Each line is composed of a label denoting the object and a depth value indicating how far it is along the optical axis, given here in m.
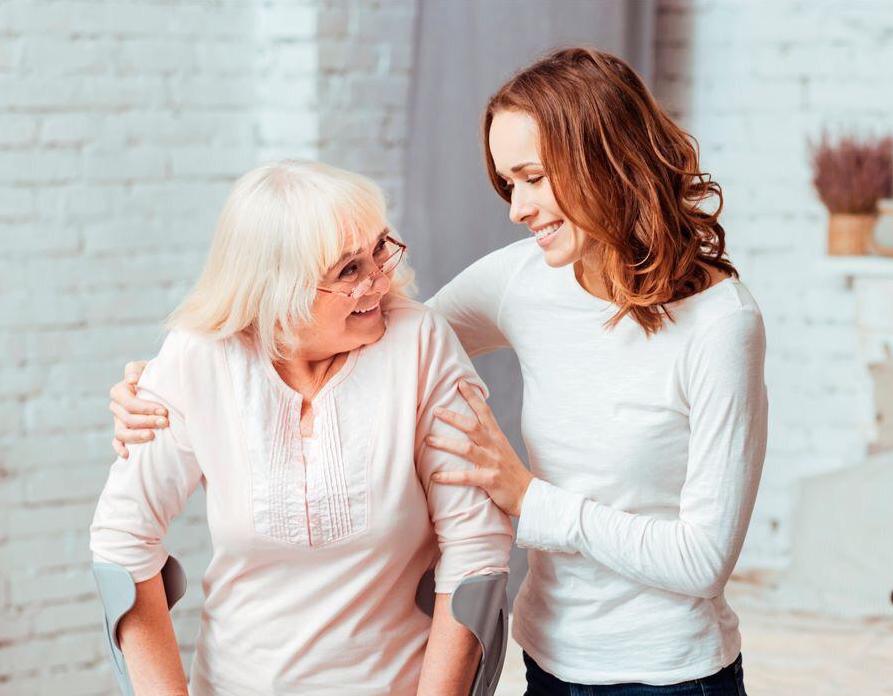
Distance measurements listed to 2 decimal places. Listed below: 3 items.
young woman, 2.68
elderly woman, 2.72
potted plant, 4.42
